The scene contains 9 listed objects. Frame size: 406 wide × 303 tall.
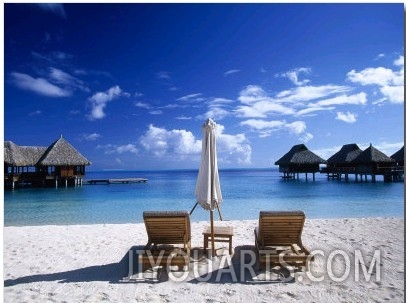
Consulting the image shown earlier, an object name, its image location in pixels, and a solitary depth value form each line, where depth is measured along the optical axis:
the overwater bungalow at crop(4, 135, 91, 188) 28.14
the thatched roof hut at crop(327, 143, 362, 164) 36.00
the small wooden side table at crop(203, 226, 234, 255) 5.02
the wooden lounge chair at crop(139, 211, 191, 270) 4.30
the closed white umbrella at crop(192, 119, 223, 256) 4.84
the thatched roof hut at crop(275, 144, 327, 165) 35.53
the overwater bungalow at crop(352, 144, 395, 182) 31.66
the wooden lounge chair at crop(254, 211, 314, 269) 4.29
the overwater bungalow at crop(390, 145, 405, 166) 33.53
